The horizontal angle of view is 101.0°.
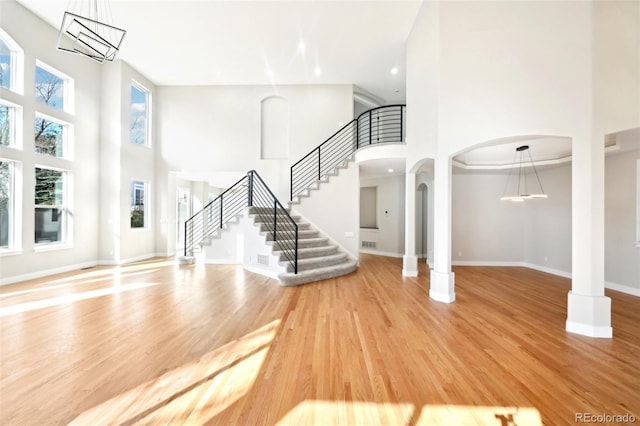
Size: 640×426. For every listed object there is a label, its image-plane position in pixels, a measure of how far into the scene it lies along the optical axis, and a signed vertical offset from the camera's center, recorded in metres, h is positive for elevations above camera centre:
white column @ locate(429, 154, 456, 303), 4.37 -0.39
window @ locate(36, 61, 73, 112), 5.91 +2.95
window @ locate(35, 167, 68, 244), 5.83 +0.15
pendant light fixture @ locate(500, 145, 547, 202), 6.25 +0.87
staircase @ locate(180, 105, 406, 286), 5.74 -0.01
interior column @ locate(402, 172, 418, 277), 6.10 -0.42
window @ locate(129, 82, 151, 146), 8.14 +3.10
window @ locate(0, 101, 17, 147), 5.19 +1.76
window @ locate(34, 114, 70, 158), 5.84 +1.75
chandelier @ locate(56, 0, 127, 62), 3.70 +4.23
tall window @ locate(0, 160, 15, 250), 5.17 +0.20
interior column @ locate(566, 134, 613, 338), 3.16 -0.37
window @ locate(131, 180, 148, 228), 7.96 +0.28
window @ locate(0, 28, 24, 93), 5.18 +2.99
